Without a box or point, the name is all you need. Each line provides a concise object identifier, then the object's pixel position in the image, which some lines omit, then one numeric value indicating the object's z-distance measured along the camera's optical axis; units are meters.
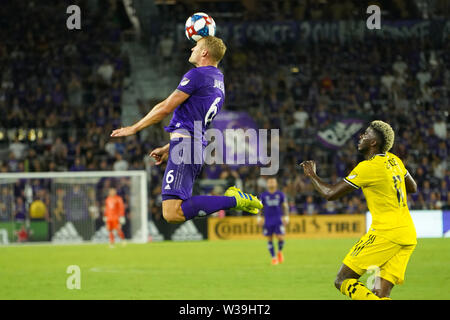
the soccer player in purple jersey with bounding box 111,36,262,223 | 15.15
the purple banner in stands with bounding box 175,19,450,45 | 63.19
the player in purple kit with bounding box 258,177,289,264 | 37.12
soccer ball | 15.93
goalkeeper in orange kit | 48.38
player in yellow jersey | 15.58
